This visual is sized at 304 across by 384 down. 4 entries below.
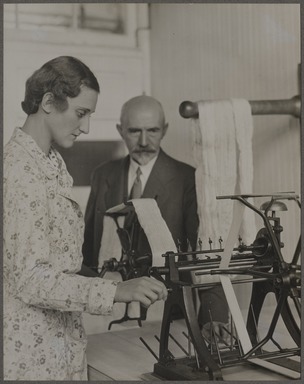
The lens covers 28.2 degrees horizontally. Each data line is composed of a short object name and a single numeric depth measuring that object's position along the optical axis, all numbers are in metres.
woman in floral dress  1.27
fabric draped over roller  1.86
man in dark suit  2.03
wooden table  1.41
